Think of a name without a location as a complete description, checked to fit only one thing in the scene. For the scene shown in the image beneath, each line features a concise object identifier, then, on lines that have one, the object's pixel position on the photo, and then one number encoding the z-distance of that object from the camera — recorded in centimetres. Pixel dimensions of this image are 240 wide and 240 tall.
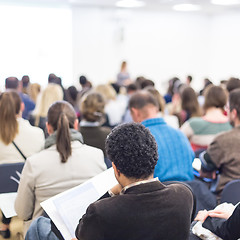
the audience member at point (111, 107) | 537
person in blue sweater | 240
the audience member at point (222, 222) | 148
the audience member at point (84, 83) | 683
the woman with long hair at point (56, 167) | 220
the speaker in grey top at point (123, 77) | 939
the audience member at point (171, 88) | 646
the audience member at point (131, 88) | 567
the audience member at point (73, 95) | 563
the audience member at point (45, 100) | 465
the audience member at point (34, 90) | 625
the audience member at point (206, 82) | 666
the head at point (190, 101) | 444
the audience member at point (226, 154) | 257
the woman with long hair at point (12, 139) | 288
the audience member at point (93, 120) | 329
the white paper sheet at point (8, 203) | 236
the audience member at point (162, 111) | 407
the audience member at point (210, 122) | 359
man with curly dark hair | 131
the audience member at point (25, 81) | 705
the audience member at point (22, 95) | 549
